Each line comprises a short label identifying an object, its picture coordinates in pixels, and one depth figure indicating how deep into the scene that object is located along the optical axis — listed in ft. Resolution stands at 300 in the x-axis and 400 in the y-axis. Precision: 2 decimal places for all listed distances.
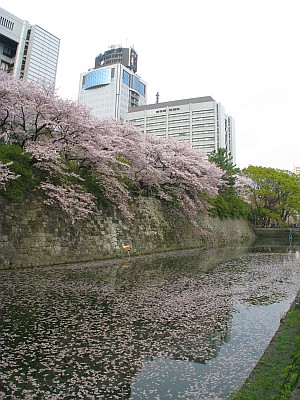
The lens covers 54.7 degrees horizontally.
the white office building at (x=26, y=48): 177.67
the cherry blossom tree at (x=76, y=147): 42.22
